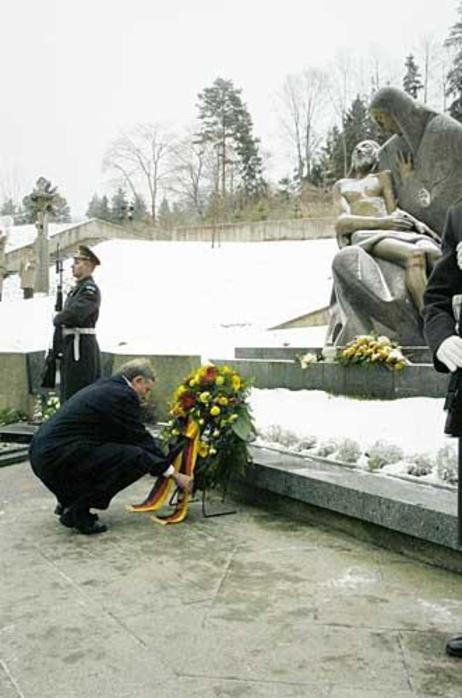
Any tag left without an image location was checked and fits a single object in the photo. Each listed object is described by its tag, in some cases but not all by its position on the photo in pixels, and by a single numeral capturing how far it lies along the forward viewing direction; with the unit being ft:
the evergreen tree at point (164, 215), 146.51
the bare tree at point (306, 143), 163.53
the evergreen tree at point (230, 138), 163.94
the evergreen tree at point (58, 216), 187.48
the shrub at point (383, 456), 15.07
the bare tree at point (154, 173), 170.81
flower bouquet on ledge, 21.89
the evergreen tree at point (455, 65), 144.05
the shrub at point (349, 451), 15.96
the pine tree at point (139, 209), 165.17
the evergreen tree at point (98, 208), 204.54
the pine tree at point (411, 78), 157.17
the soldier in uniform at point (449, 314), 8.29
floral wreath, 15.65
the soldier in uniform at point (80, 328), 19.90
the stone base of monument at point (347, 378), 21.38
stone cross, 78.19
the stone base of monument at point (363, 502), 11.89
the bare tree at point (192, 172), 164.35
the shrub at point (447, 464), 13.74
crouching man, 14.61
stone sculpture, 23.72
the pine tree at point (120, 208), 152.54
